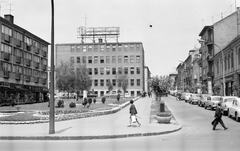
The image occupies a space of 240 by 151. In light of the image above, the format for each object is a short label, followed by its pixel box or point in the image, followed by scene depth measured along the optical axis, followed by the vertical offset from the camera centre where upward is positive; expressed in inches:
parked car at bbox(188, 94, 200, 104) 1797.0 -70.5
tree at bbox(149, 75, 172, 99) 1128.2 +13.7
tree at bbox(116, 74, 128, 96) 3583.4 +58.7
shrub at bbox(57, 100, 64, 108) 1181.7 -65.0
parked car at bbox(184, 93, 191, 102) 2118.2 -70.2
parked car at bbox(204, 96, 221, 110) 1270.5 -65.2
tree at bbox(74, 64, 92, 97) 2688.0 +63.7
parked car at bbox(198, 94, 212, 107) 1465.1 -69.6
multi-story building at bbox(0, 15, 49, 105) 1808.6 +156.1
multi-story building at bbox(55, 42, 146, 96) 3983.8 +338.5
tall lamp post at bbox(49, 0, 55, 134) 560.7 -30.8
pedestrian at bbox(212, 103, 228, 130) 643.5 -66.0
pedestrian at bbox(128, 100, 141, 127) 681.0 -59.1
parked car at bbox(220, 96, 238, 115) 983.9 -56.7
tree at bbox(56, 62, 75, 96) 2613.2 +62.2
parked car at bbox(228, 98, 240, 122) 815.0 -64.8
